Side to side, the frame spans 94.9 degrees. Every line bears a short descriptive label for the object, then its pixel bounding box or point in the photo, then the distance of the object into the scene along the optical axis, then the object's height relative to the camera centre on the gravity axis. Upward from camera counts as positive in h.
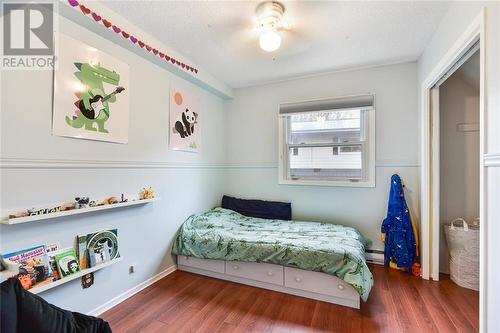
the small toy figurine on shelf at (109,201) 1.90 -0.29
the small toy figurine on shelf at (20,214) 1.36 -0.30
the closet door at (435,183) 2.36 -0.15
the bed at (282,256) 1.94 -0.84
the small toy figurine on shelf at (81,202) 1.68 -0.27
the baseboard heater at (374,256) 2.81 -1.09
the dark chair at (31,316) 0.91 -0.63
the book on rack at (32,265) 1.38 -0.63
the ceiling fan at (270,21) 1.72 +1.16
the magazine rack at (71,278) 1.41 -0.77
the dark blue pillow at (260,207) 3.21 -0.58
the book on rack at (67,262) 1.58 -0.68
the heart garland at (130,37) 1.62 +1.12
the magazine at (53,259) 1.54 -0.63
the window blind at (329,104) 2.90 +0.85
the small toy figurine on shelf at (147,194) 2.24 -0.27
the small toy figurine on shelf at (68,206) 1.62 -0.29
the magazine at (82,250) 1.72 -0.63
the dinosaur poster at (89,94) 1.64 +0.57
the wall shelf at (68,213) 1.33 -0.32
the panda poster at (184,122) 2.63 +0.55
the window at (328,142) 2.93 +0.35
